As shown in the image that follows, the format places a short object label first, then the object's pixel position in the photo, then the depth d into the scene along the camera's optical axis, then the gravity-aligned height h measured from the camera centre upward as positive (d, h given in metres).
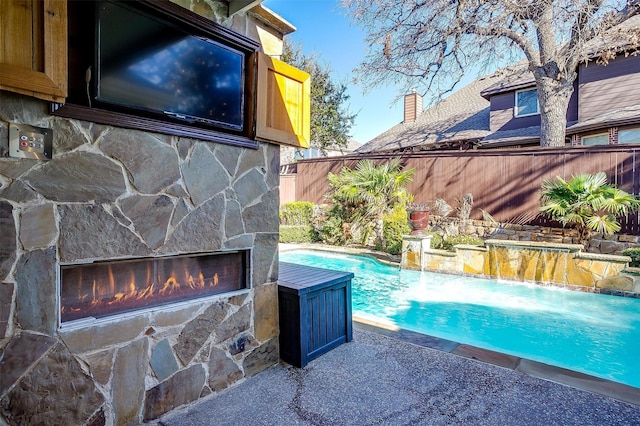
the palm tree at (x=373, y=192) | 10.48 +0.51
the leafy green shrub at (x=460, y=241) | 8.50 -0.77
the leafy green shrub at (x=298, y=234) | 11.83 -0.83
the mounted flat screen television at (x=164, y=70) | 2.11 +0.95
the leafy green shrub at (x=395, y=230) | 9.62 -0.56
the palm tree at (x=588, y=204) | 7.26 +0.11
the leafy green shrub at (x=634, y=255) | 6.63 -0.88
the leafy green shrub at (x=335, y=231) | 11.40 -0.70
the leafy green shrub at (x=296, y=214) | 12.61 -0.16
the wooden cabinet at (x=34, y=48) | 1.71 +0.81
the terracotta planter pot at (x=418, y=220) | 8.95 -0.27
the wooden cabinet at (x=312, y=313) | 3.12 -0.97
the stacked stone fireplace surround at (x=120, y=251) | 1.84 -0.26
